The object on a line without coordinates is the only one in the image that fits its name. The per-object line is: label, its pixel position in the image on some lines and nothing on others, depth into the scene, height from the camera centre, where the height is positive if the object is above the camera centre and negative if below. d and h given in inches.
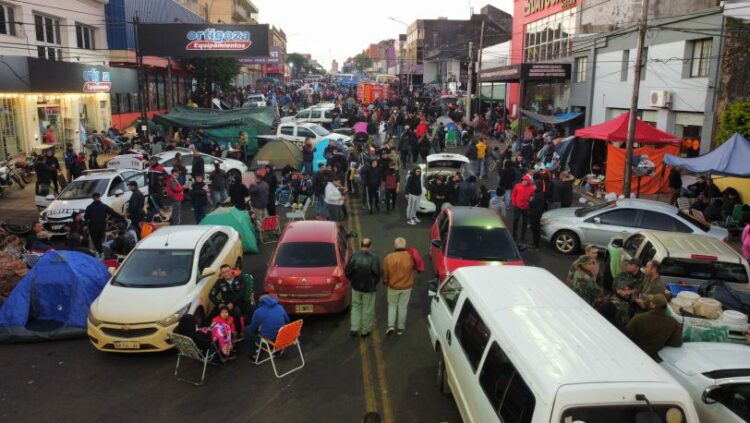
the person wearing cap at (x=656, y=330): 266.4 -102.4
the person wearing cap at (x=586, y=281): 342.6 -103.8
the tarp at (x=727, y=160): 577.3 -54.6
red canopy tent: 765.3 -58.2
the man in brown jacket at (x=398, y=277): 355.3 -105.8
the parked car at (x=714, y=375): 219.7 -111.4
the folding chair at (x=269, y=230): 589.6 -129.2
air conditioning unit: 850.1 +11.8
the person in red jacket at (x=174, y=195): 601.6 -96.8
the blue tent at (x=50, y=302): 370.6 -129.8
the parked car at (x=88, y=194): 582.2 -100.2
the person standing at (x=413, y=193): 648.4 -100.8
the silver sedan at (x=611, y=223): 506.0 -105.9
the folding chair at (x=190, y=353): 303.4 -134.9
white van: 168.9 -82.2
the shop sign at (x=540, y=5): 1266.1 +247.4
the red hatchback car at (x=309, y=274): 378.0 -111.7
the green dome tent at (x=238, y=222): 537.0 -110.4
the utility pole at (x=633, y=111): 637.3 -5.5
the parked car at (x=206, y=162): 814.5 -86.9
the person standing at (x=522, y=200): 562.9 -91.6
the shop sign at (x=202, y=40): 1155.9 +125.1
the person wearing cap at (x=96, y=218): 510.0 -102.4
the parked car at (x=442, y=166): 708.0 -78.4
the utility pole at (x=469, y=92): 1503.4 +33.2
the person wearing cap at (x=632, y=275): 346.3 -101.7
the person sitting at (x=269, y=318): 322.3 -119.2
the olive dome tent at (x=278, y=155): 916.6 -82.2
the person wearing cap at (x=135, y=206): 553.6 -99.8
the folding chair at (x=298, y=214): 606.9 -117.7
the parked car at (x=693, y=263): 394.3 -106.2
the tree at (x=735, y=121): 687.1 -16.4
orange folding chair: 310.3 -130.9
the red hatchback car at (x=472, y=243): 406.9 -100.7
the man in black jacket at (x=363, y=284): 351.3 -108.8
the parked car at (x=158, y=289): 332.5 -116.0
